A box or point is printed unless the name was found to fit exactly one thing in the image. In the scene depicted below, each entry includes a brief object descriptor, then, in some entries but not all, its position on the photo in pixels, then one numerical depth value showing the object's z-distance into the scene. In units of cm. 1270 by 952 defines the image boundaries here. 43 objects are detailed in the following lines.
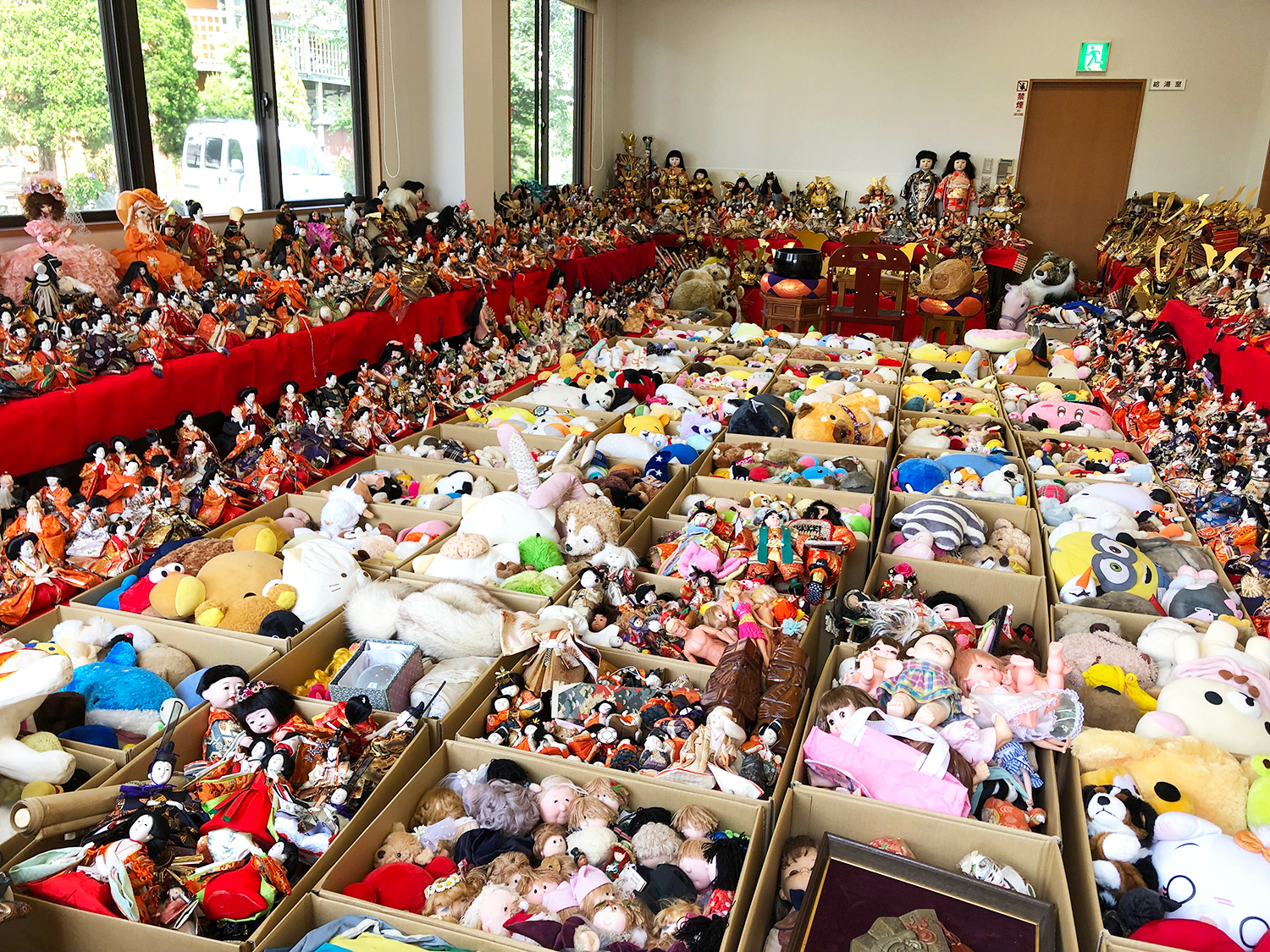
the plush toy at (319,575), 236
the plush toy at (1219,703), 183
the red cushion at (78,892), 141
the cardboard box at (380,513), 291
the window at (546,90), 738
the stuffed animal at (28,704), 167
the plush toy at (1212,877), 146
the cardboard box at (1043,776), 166
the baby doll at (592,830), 166
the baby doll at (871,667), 203
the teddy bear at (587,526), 263
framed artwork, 140
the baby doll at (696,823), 167
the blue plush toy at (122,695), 196
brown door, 820
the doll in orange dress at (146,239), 345
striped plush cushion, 276
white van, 417
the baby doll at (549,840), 168
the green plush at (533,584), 246
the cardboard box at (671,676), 176
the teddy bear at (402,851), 163
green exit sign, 802
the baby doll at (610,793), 174
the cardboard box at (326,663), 196
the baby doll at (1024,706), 185
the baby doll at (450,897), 155
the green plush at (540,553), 261
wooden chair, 598
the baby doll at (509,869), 161
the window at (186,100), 340
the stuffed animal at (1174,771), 169
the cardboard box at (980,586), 250
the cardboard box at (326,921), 138
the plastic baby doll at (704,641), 226
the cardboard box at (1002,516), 288
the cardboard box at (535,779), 148
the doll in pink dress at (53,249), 308
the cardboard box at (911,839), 152
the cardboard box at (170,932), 136
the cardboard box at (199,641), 213
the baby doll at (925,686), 190
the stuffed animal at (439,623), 219
